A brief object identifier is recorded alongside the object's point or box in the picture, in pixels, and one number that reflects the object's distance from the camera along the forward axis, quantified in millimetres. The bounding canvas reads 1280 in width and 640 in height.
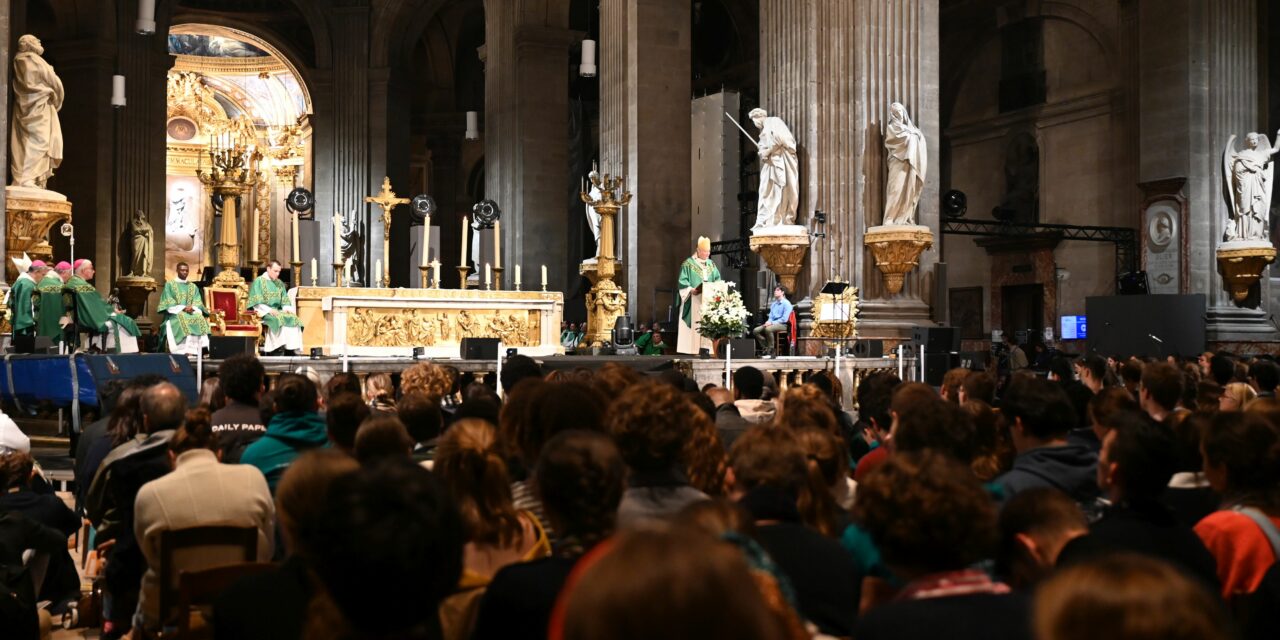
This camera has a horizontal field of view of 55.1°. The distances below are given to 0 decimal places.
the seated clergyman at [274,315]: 15844
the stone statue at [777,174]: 16656
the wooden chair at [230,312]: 17531
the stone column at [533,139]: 24938
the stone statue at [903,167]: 16250
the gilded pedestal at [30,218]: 14133
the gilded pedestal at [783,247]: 16562
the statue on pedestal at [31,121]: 14430
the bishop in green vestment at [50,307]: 12828
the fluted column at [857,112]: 16562
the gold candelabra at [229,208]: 17844
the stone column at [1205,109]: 21469
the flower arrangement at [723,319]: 14594
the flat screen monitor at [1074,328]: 24859
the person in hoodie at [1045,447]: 4216
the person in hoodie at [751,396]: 7371
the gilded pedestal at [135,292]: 26344
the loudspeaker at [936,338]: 15141
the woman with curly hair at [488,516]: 3248
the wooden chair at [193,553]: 4020
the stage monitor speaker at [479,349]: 14156
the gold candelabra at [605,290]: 18766
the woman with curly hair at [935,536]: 2363
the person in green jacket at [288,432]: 5012
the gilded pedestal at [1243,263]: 20844
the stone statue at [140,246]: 27094
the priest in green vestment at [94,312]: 13047
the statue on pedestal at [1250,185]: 20984
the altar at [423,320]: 16125
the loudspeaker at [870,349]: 15269
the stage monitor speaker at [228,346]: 13172
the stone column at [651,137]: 20219
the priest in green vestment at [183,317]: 15586
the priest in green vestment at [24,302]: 12688
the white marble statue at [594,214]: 19214
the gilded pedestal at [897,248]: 16203
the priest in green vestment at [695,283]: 16328
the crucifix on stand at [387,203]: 17734
